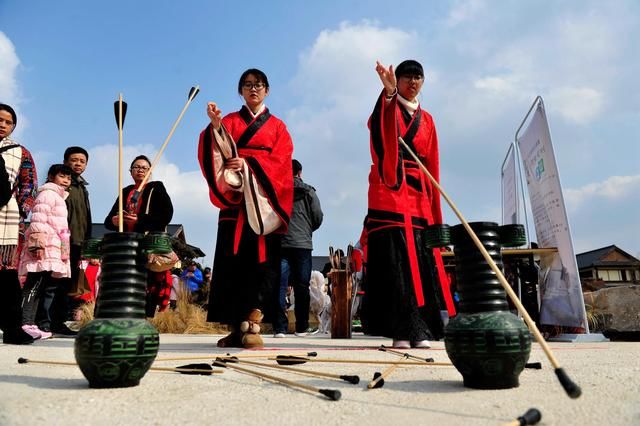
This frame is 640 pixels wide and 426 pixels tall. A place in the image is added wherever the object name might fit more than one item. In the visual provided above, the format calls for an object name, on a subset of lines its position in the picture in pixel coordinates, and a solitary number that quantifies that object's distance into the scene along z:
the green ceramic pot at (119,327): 1.46
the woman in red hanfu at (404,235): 3.02
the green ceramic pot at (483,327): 1.41
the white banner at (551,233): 4.39
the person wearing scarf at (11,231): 3.31
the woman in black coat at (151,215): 4.20
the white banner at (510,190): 6.15
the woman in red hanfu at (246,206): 3.16
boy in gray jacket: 5.37
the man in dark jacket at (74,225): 4.86
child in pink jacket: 3.91
